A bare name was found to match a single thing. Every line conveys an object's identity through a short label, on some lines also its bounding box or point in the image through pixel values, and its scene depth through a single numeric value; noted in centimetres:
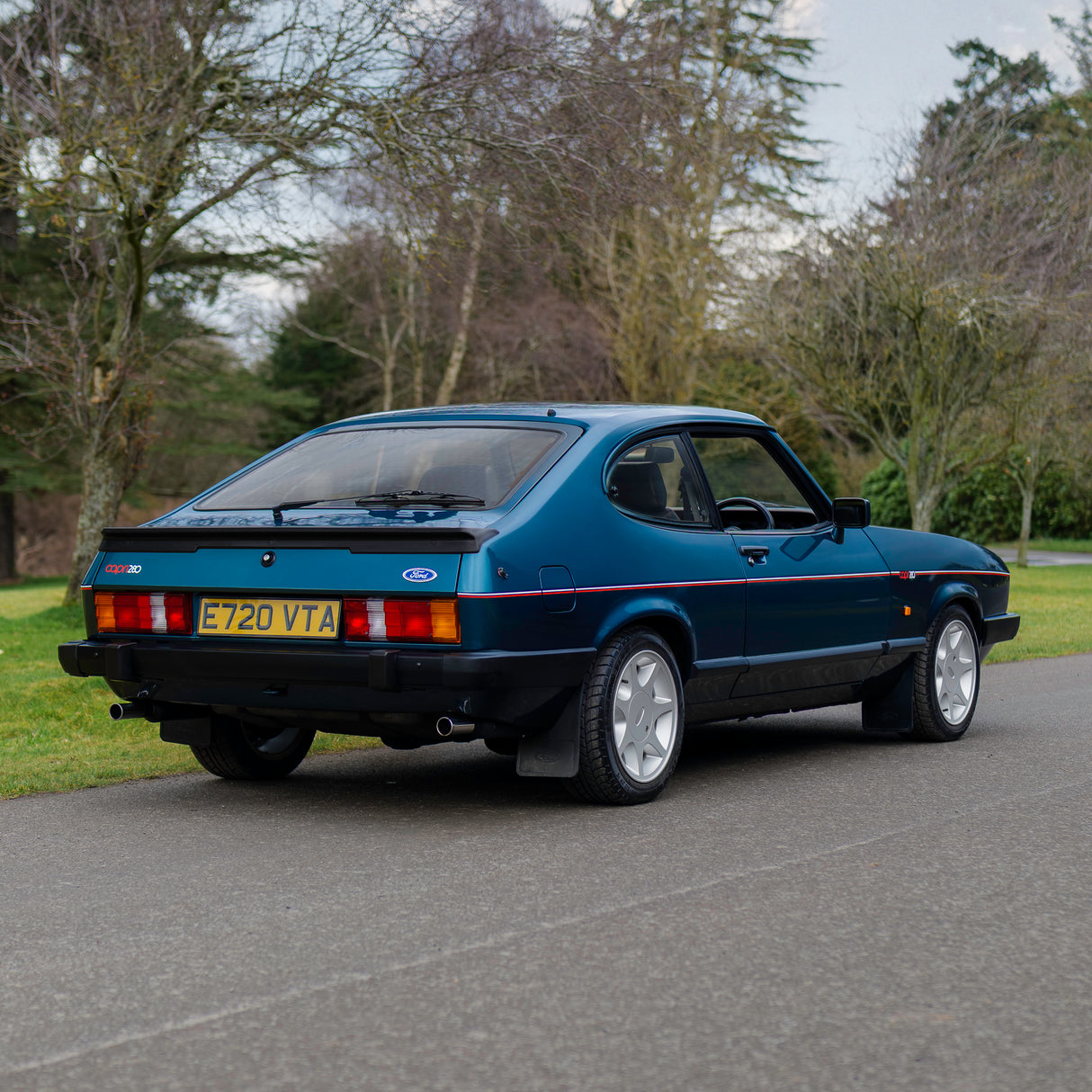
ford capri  520
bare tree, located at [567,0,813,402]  2556
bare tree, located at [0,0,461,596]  1201
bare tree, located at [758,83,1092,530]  1873
